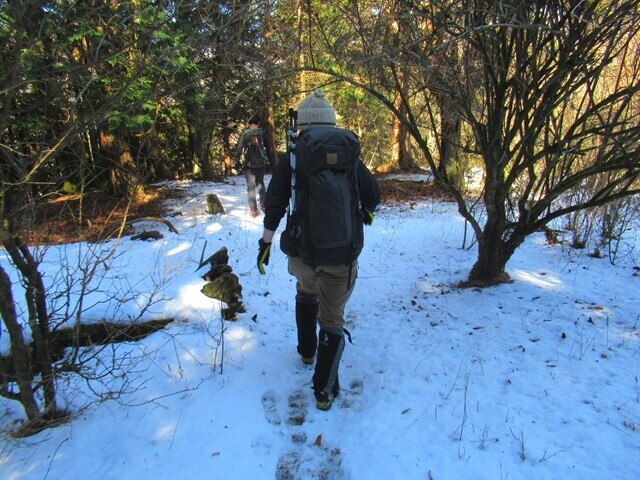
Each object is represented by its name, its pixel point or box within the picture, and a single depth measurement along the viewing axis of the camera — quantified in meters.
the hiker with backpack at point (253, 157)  8.29
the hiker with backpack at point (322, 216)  2.52
